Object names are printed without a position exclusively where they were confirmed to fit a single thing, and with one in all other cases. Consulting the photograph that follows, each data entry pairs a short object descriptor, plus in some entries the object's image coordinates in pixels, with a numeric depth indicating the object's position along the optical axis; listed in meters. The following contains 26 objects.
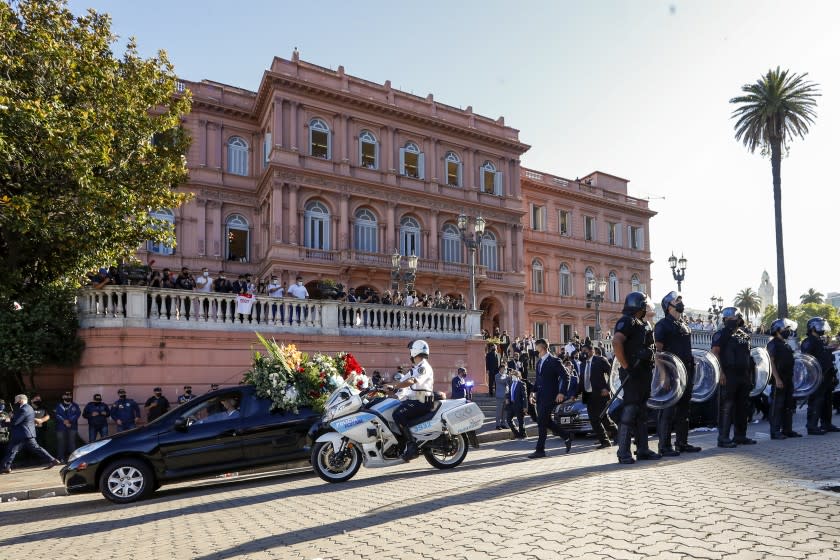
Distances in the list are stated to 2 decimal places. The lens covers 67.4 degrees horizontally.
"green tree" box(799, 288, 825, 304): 103.80
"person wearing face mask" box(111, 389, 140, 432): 13.97
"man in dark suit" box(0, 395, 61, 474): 12.06
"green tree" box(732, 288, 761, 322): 96.62
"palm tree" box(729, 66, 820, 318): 36.22
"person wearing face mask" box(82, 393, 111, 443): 13.53
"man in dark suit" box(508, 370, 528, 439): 13.41
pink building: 31.47
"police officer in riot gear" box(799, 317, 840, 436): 11.14
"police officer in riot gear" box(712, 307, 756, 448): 9.49
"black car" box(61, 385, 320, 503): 8.52
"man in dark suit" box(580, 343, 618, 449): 10.55
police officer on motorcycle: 8.53
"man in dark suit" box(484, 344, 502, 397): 21.25
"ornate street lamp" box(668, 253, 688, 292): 25.58
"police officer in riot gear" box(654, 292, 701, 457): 8.61
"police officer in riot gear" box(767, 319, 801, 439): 10.38
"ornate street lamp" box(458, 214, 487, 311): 20.70
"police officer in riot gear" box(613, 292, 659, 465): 7.80
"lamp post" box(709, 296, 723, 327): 37.49
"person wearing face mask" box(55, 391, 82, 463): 13.11
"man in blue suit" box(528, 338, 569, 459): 9.66
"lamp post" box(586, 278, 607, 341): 29.14
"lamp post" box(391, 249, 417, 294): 22.55
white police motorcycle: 8.34
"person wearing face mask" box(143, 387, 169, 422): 14.22
